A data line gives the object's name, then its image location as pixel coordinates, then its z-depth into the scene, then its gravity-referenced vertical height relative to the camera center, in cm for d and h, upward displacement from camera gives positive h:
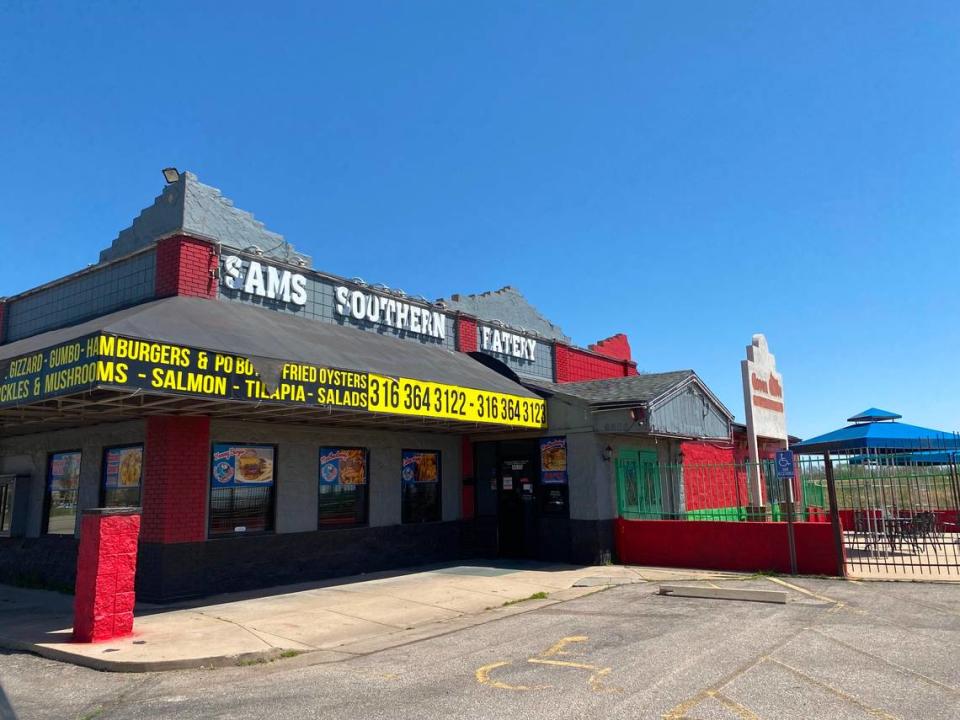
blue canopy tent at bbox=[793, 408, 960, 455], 1695 +121
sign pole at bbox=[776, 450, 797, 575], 1305 +22
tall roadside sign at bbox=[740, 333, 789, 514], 1748 +238
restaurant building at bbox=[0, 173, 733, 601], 1009 +136
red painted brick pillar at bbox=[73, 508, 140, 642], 845 -90
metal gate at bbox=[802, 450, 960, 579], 1297 -3
